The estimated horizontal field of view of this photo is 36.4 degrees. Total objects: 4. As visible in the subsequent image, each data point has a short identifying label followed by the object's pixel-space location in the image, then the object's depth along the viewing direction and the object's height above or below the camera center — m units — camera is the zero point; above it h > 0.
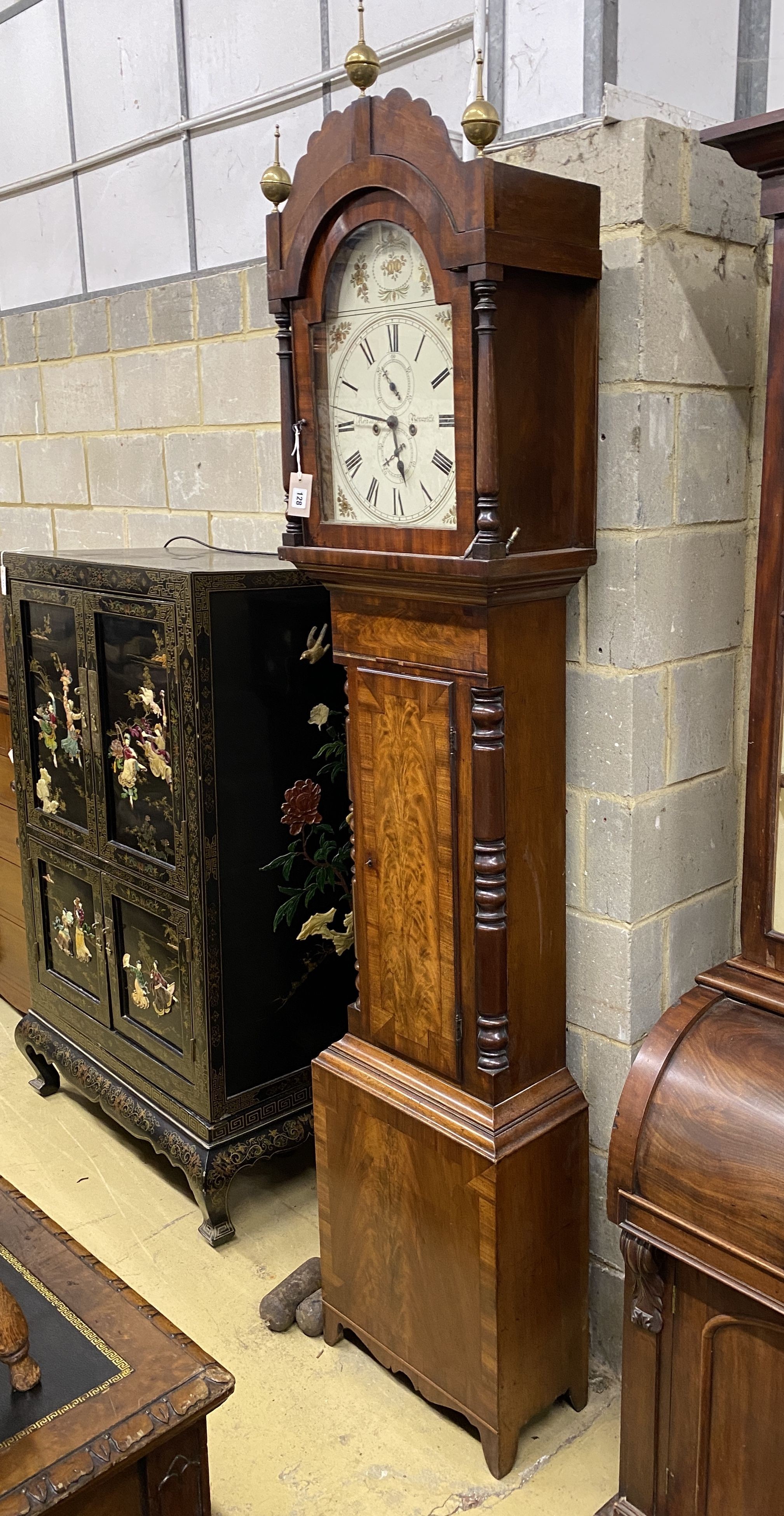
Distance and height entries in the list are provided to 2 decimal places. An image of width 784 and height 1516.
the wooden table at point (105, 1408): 1.32 -1.04
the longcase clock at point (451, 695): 1.65 -0.32
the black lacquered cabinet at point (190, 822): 2.32 -0.67
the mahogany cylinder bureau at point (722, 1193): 1.50 -0.90
